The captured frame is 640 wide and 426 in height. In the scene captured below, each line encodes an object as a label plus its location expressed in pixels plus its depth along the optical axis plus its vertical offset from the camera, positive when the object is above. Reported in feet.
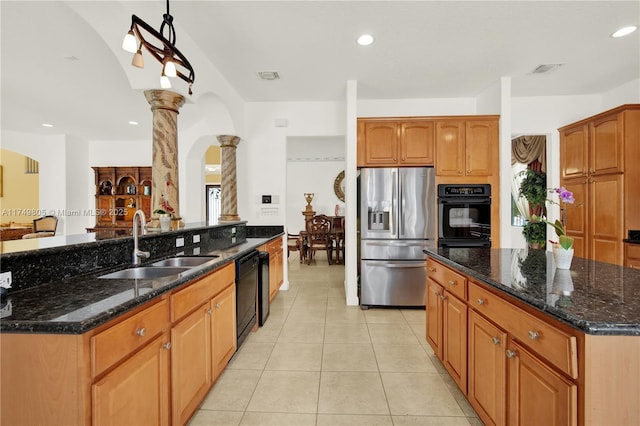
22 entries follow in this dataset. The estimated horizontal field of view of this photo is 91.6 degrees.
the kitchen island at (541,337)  3.00 -1.52
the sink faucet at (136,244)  6.08 -0.62
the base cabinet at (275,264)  11.91 -2.15
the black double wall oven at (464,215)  12.07 -0.11
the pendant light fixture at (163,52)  5.05 +2.89
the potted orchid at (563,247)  4.87 -0.58
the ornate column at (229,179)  14.10 +1.53
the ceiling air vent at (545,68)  11.14 +5.26
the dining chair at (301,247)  21.42 -2.38
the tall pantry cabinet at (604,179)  10.80 +1.23
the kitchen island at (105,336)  3.07 -1.49
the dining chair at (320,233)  20.56 -1.36
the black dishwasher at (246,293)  7.88 -2.19
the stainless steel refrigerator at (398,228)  12.00 -0.61
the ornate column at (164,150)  8.41 +1.74
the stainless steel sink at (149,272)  5.91 -1.17
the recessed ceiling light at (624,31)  8.79 +5.22
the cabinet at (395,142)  12.37 +2.80
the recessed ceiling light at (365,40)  9.27 +5.24
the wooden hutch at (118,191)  23.18 +1.63
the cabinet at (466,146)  12.33 +2.63
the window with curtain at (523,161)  17.47 +3.08
